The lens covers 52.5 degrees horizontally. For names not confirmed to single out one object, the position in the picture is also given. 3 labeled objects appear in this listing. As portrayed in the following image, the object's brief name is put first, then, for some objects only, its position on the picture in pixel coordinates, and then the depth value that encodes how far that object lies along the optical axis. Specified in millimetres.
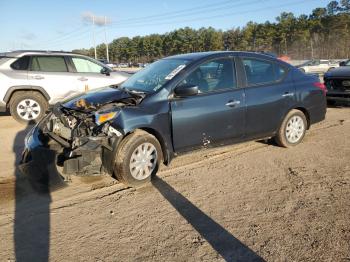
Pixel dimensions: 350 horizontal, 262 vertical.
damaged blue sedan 4426
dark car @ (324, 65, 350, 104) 9609
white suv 8531
